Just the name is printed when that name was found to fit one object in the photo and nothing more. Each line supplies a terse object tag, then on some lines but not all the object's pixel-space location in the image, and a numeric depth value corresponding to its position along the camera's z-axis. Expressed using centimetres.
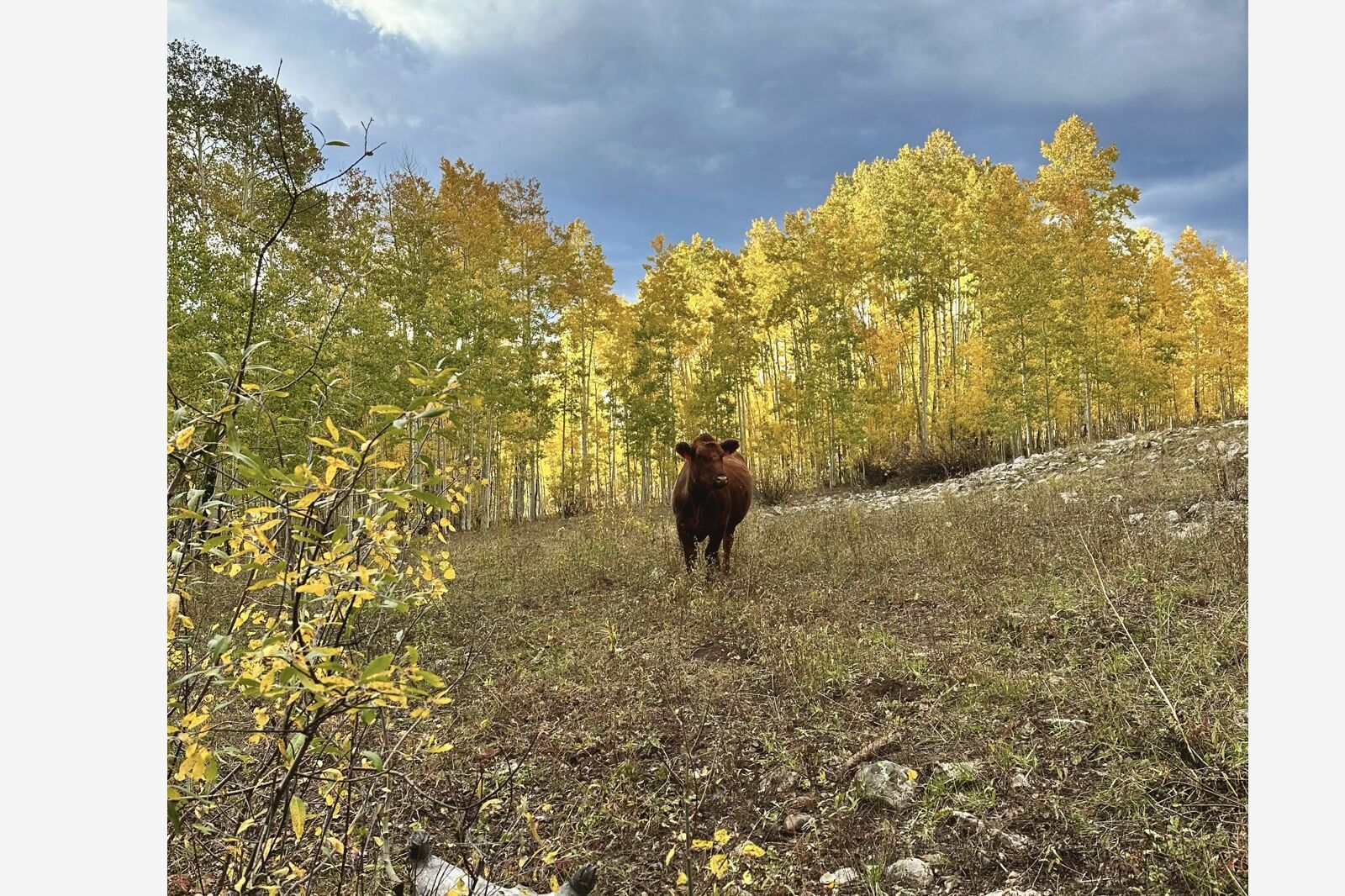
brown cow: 620
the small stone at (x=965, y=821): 220
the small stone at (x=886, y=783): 242
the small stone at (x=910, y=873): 200
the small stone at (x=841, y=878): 202
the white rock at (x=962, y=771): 248
